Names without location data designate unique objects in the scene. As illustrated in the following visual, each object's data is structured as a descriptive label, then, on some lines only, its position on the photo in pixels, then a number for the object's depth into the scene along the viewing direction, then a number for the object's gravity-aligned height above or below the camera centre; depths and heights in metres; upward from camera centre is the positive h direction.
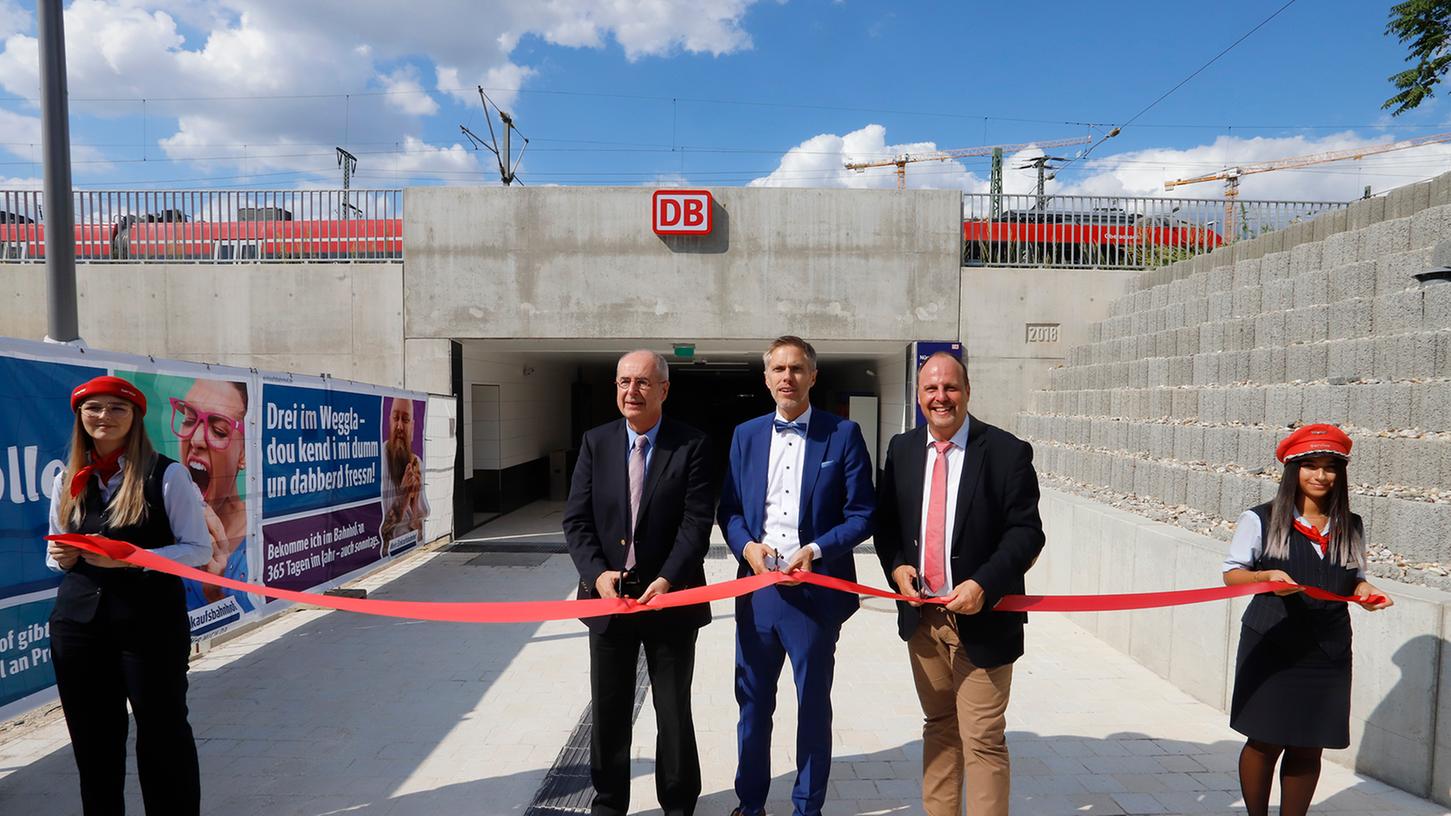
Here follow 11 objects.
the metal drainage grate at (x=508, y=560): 8.52 -2.17
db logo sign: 9.34 +2.20
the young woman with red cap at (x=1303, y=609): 2.51 -0.84
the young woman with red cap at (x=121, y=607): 2.42 -0.77
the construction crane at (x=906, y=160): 47.35 +15.51
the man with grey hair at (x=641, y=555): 2.81 -0.69
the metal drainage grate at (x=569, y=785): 3.10 -1.87
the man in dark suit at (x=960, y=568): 2.48 -0.67
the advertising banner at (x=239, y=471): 3.22 -0.62
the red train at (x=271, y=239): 9.58 +1.95
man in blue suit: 2.76 -0.63
